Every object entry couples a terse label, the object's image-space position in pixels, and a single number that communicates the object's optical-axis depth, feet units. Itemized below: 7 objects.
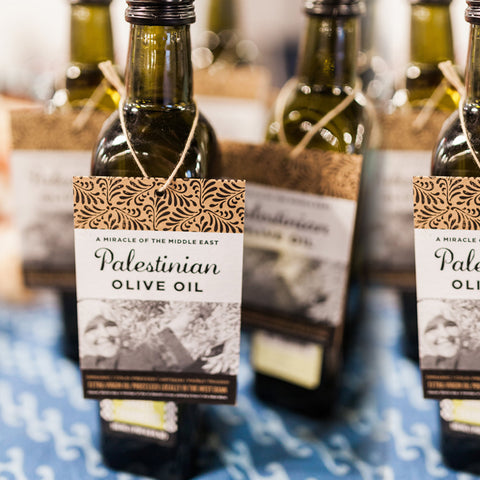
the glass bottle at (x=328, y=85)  1.98
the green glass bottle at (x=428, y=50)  2.21
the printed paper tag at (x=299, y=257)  2.03
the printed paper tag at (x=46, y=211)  2.30
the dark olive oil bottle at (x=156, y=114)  1.70
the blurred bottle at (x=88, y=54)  2.18
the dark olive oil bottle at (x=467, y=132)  1.64
